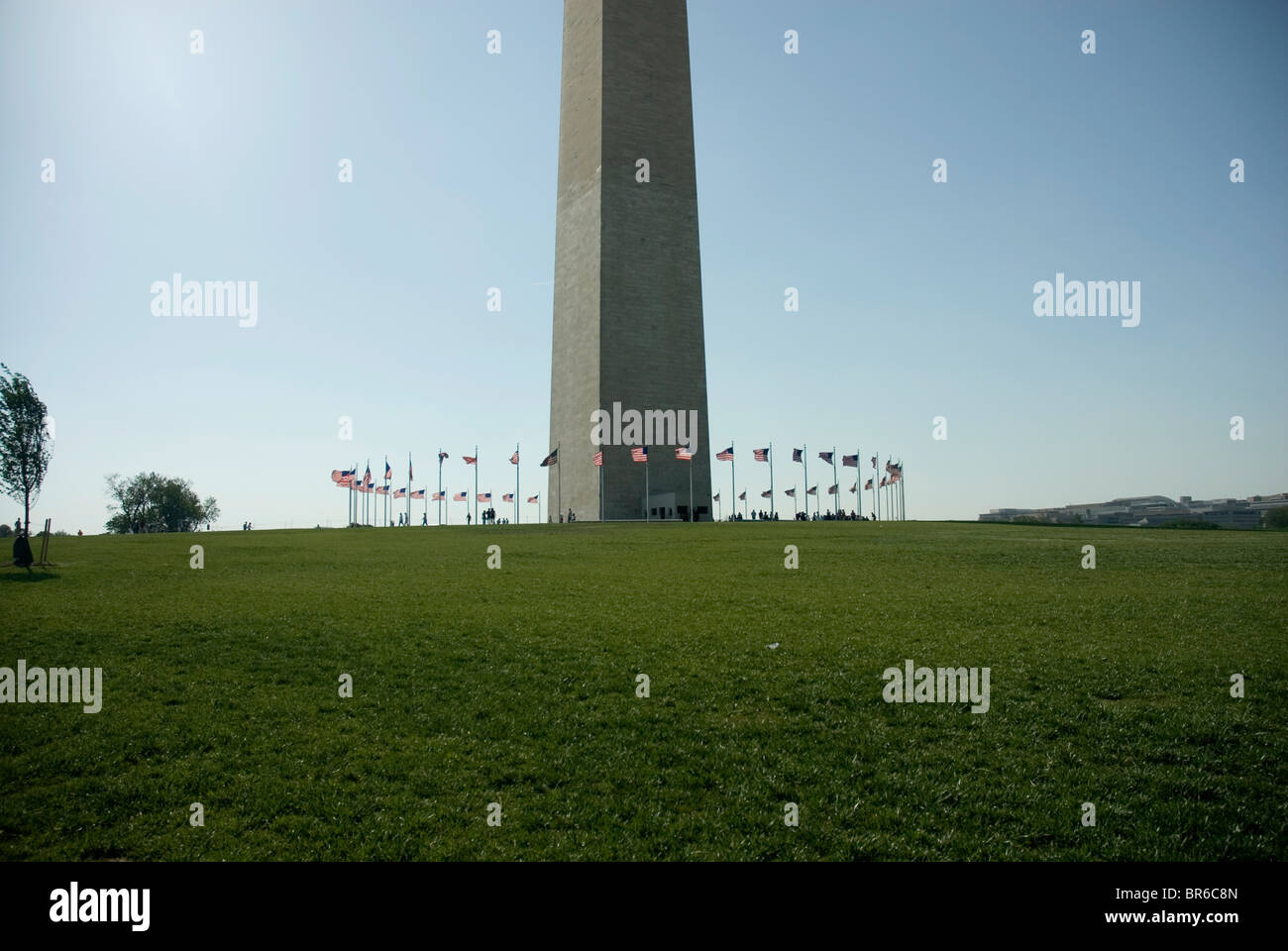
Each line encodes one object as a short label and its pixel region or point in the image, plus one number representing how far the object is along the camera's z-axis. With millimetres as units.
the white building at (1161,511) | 96812
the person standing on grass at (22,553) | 27109
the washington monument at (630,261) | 68875
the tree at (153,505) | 113500
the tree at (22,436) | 49875
